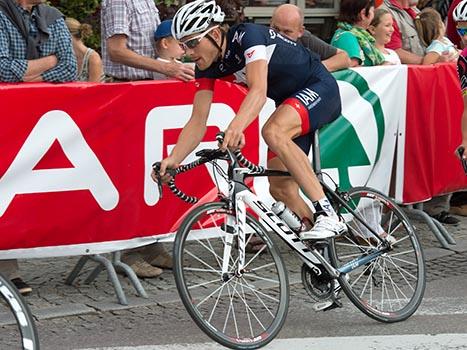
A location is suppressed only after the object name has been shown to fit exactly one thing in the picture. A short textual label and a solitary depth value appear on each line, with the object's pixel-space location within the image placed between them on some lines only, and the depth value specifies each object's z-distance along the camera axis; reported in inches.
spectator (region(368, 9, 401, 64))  749.8
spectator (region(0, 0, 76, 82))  555.9
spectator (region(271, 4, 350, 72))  675.5
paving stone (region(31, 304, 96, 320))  526.5
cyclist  469.0
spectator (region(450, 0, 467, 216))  604.1
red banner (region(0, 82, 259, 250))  534.0
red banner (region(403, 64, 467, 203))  698.2
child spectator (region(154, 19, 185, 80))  628.7
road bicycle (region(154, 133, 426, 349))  464.5
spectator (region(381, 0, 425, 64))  791.1
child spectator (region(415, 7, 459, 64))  788.7
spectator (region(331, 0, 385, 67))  714.4
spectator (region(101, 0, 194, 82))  618.5
